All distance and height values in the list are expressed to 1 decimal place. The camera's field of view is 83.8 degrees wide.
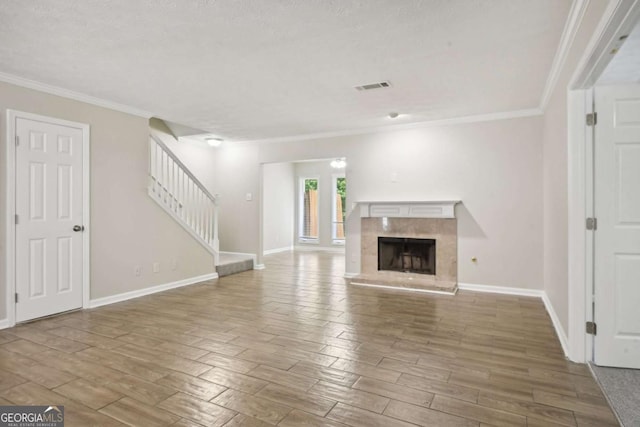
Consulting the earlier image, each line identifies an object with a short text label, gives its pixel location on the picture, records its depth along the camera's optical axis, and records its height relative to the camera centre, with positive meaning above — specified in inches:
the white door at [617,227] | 104.4 -3.7
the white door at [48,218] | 151.3 -1.9
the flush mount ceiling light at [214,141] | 273.7 +56.4
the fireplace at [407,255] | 231.1 -27.3
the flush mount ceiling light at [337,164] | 362.9 +51.7
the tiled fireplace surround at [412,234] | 217.6 -12.6
